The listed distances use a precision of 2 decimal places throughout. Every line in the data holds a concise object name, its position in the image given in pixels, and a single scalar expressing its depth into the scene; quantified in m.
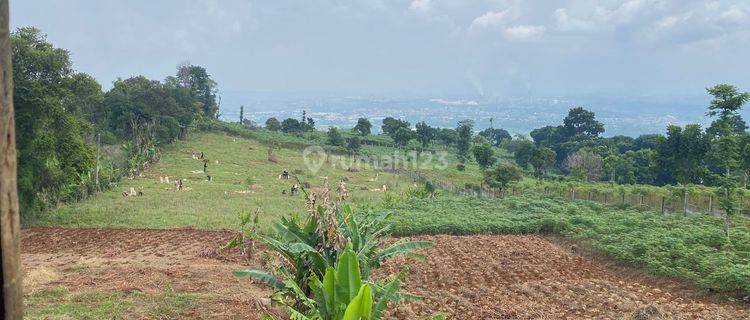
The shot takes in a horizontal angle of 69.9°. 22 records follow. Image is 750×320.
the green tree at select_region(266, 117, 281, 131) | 66.97
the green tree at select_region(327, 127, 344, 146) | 54.06
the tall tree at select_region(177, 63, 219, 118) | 63.47
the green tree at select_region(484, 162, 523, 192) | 31.67
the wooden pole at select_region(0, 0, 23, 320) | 2.99
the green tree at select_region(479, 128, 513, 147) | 93.44
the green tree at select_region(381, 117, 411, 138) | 60.59
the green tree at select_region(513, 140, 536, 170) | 53.34
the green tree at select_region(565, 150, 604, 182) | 44.38
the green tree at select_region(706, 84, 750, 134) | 17.50
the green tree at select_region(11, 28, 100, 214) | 16.31
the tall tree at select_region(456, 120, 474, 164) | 56.50
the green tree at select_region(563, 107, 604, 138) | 65.94
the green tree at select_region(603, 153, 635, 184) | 42.19
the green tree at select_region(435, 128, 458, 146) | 63.87
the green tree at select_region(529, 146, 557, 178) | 42.25
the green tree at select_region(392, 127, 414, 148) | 55.26
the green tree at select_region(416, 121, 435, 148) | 57.03
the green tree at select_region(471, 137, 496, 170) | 41.28
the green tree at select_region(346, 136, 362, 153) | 52.38
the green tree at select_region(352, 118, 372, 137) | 64.12
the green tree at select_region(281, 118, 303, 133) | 64.44
